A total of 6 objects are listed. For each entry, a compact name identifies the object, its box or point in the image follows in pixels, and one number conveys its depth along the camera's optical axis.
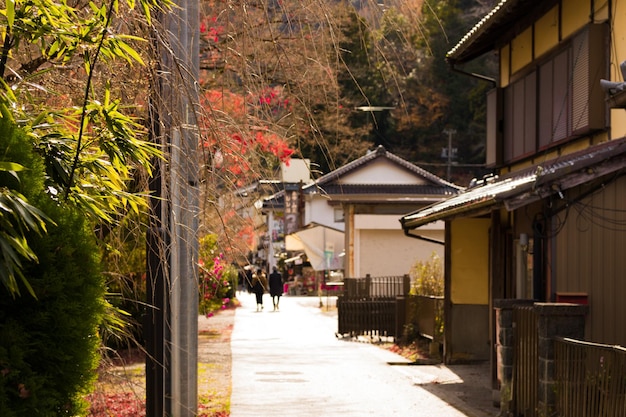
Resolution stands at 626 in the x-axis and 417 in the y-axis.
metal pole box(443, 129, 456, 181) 56.37
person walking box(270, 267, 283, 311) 43.72
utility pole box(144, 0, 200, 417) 6.75
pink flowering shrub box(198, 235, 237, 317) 21.82
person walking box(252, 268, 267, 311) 43.30
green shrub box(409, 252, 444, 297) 24.05
